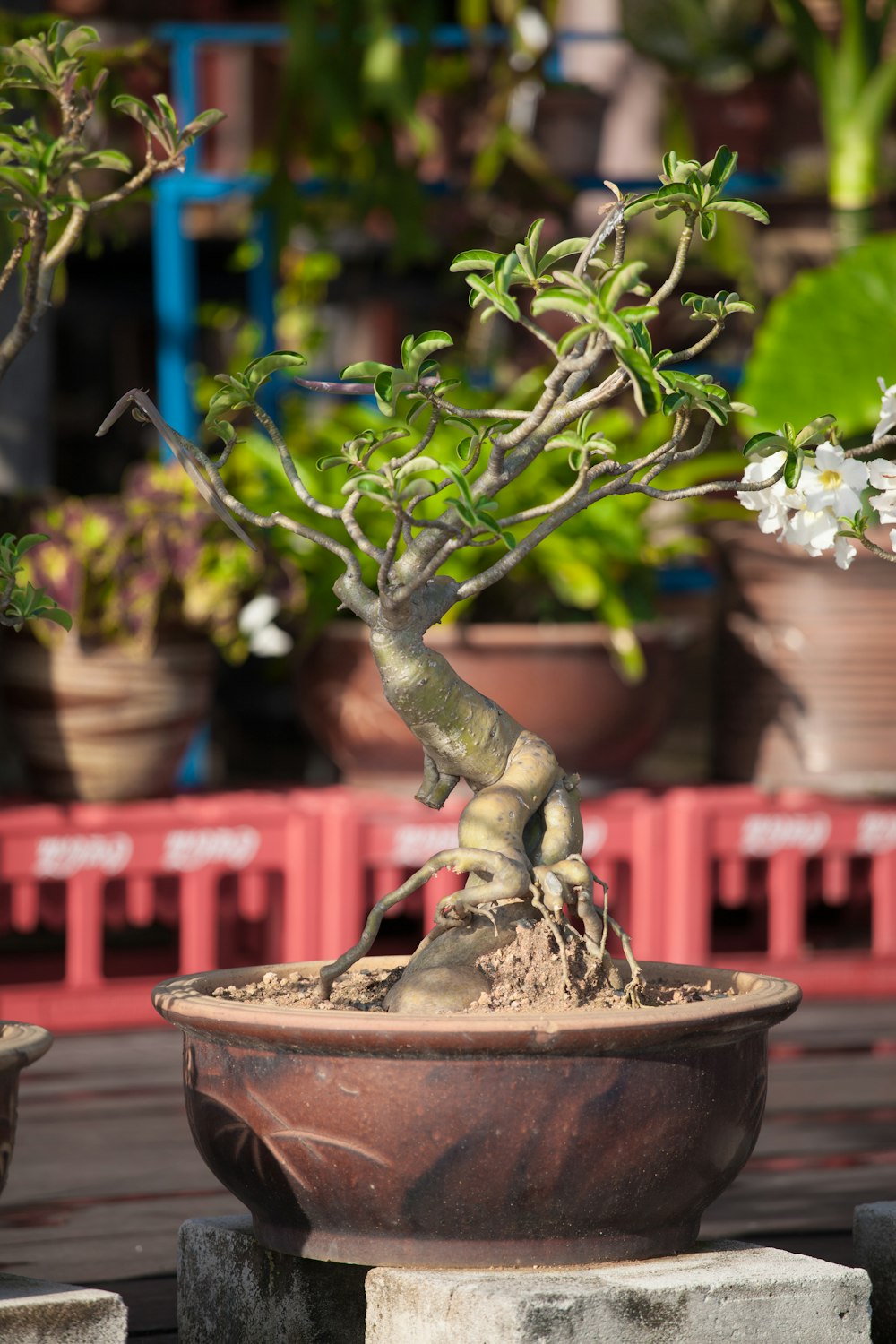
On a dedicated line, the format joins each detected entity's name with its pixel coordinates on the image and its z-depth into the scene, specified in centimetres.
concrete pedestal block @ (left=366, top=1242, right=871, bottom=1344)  291
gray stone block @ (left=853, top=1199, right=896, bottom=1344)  318
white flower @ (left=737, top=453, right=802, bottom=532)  305
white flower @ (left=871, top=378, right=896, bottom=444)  304
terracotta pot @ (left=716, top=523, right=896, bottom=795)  492
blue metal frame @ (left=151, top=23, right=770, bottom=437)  542
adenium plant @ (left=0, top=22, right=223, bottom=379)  300
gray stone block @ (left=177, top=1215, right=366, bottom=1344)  308
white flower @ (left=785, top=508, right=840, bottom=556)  304
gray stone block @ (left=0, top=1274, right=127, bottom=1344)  292
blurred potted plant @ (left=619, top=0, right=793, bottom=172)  653
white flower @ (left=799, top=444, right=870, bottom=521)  302
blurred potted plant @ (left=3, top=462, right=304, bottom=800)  451
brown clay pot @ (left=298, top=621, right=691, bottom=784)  460
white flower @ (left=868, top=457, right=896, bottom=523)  306
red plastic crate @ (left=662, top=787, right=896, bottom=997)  475
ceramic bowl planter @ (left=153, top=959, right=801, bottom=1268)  296
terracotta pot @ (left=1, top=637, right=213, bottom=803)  449
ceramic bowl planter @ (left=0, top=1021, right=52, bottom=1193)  298
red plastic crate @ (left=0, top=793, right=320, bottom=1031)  438
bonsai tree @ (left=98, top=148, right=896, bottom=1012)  296
